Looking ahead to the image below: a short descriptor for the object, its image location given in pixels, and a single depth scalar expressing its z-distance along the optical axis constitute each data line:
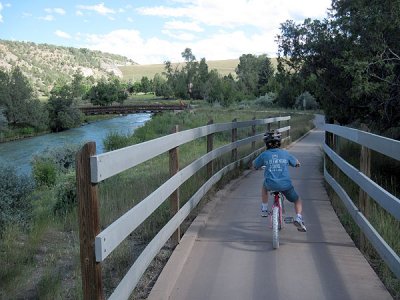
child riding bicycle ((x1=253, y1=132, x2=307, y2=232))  5.88
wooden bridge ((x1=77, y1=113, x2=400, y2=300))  2.79
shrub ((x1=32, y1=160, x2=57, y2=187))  21.12
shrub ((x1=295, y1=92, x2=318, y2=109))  77.22
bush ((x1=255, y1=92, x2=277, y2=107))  92.89
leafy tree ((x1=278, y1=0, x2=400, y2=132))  10.32
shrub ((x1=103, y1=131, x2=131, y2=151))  28.73
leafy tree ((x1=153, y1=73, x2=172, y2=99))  171.52
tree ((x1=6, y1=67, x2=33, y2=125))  77.46
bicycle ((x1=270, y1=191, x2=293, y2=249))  5.34
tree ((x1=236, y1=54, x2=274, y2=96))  130.88
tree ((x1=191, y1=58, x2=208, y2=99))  148.91
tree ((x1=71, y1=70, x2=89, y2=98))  106.10
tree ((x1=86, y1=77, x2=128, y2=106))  145.75
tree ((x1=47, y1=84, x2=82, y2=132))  84.62
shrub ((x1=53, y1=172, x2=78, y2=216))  9.04
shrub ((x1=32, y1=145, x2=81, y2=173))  26.22
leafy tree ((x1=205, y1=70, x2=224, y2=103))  115.55
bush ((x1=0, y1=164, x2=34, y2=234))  7.49
